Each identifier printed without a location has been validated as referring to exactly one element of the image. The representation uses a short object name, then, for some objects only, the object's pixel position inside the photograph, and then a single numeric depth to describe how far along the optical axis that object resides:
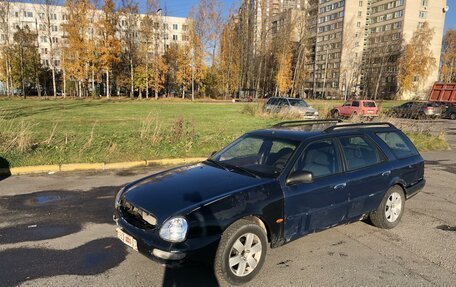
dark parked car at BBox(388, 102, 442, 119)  26.73
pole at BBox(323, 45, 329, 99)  97.88
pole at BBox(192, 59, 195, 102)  53.16
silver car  21.22
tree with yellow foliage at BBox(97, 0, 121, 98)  46.31
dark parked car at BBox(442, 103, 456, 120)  31.16
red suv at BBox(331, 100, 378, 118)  26.27
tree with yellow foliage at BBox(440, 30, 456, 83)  86.69
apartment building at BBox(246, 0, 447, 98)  77.25
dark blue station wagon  3.25
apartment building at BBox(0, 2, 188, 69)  46.38
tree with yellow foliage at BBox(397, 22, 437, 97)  68.00
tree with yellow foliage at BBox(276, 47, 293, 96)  66.75
